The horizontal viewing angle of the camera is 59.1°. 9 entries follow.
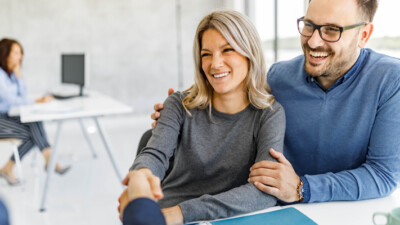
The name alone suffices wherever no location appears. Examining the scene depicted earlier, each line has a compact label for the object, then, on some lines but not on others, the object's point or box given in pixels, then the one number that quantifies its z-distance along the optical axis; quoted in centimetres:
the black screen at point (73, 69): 385
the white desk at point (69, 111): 276
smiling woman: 132
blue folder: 97
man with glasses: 113
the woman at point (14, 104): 329
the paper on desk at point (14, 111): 328
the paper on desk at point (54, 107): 291
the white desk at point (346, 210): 100
